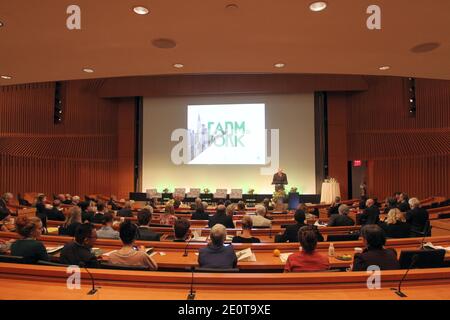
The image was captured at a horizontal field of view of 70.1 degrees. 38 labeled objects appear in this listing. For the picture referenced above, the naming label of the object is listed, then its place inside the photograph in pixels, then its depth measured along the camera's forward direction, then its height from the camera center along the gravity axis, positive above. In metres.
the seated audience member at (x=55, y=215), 6.54 -0.78
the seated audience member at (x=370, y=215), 6.61 -0.83
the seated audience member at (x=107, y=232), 4.47 -0.78
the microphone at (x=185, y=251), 3.63 -0.87
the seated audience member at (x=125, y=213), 6.82 -0.78
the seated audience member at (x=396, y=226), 4.98 -0.80
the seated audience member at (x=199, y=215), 6.73 -0.82
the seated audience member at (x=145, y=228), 4.33 -0.73
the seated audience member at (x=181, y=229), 3.97 -0.65
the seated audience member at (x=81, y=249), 2.87 -0.66
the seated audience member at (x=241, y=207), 7.85 -0.78
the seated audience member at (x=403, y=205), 7.43 -0.72
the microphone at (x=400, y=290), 2.05 -0.76
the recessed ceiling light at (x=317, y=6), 3.03 +1.63
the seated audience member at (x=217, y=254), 2.92 -0.73
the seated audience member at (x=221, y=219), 5.63 -0.76
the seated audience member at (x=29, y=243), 2.86 -0.60
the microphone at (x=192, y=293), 2.02 -0.76
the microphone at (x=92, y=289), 2.10 -0.76
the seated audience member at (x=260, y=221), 5.54 -0.78
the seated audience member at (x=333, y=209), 8.26 -0.87
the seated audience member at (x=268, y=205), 9.12 -0.89
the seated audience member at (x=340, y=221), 5.68 -0.81
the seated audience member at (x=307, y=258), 2.73 -0.72
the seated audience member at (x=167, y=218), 5.82 -0.78
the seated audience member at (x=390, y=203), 7.92 -0.71
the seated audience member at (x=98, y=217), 5.94 -0.76
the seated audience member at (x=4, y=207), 6.06 -0.63
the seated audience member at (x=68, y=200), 10.60 -0.78
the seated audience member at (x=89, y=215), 6.06 -0.73
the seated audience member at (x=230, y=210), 6.25 -0.68
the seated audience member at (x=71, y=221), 4.78 -0.68
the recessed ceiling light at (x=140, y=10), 3.12 +1.64
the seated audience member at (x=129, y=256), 2.78 -0.69
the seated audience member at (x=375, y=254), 2.66 -0.67
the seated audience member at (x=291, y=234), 4.46 -0.81
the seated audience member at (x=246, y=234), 4.08 -0.76
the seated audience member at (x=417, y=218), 6.11 -0.83
